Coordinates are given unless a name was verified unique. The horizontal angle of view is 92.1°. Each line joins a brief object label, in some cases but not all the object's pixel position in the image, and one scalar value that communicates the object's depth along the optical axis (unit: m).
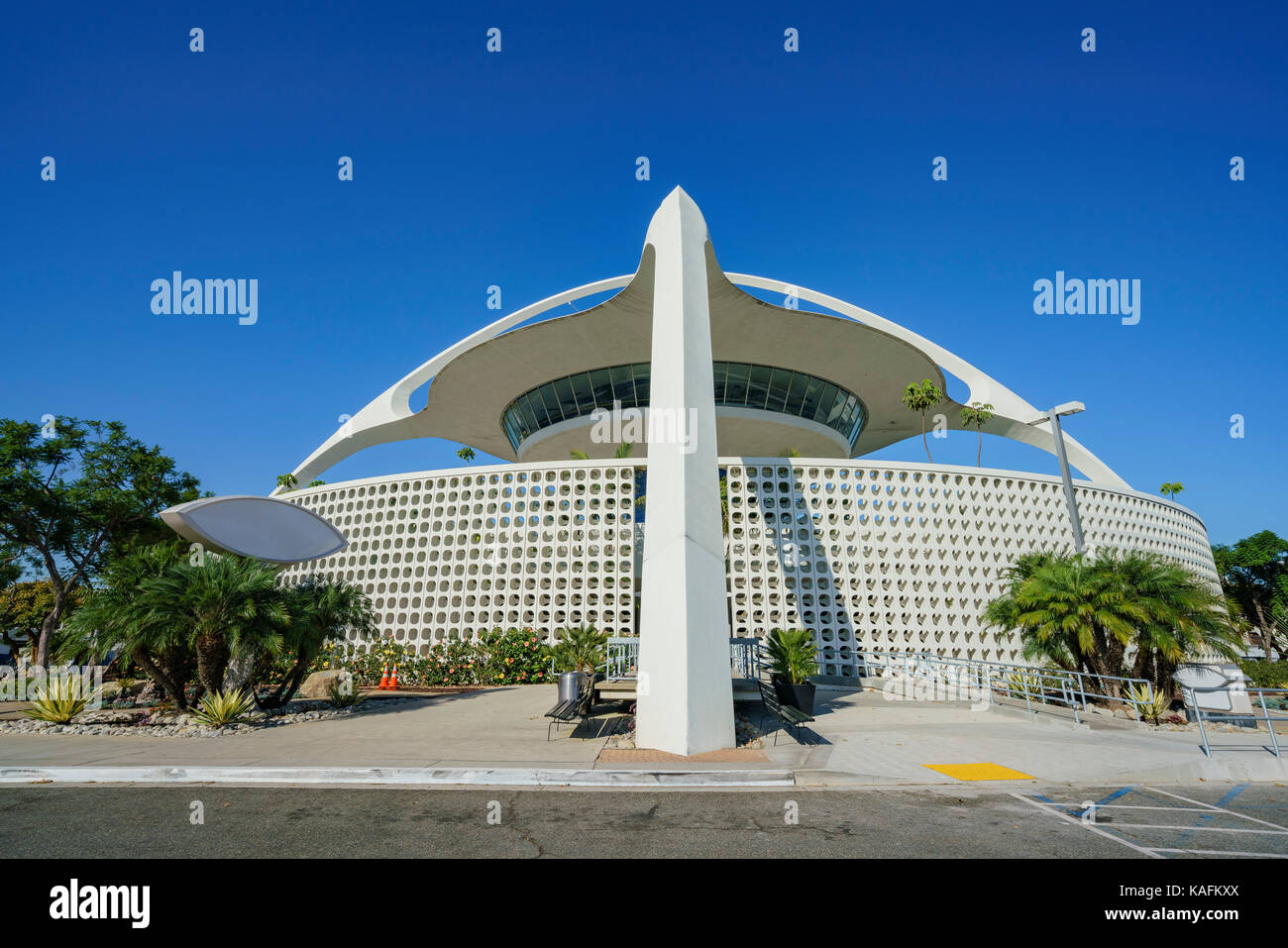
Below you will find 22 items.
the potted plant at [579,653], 13.98
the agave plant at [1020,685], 15.64
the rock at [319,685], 16.67
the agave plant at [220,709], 10.54
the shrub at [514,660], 18.06
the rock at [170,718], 11.16
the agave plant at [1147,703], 12.38
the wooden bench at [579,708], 9.78
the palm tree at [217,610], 10.98
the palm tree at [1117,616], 13.54
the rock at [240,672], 11.95
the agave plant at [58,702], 11.25
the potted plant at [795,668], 11.73
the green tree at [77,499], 20.72
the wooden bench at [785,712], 9.23
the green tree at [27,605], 37.16
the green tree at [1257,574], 54.31
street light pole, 16.94
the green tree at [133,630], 10.78
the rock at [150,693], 14.66
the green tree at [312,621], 11.95
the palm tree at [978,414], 29.58
